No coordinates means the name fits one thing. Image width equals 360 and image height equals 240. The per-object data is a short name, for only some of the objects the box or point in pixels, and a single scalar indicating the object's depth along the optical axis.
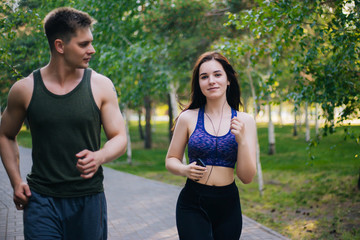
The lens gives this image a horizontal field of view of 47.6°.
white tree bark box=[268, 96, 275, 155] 23.11
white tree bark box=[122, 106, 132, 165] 21.44
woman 2.97
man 2.50
